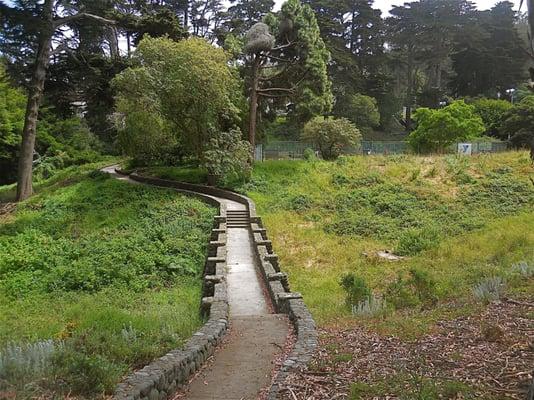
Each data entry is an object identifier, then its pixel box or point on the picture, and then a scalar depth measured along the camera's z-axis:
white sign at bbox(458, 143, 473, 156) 34.75
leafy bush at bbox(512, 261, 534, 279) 10.25
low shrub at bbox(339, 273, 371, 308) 10.24
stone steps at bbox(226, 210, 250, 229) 18.00
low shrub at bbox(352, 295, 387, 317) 8.95
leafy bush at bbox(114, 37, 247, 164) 22.41
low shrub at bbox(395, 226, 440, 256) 16.85
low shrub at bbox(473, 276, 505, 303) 8.57
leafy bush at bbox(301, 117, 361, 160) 29.20
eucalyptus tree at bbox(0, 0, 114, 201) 20.88
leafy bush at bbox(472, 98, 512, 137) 43.31
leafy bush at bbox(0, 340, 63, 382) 4.66
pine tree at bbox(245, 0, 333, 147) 26.27
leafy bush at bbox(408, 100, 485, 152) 34.49
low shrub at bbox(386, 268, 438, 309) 10.15
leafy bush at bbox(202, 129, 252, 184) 23.39
